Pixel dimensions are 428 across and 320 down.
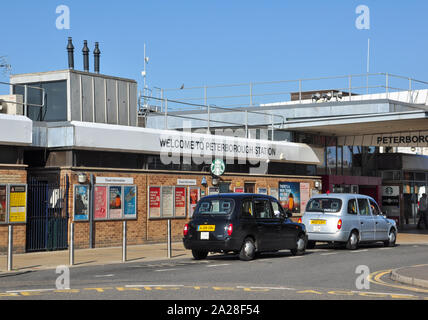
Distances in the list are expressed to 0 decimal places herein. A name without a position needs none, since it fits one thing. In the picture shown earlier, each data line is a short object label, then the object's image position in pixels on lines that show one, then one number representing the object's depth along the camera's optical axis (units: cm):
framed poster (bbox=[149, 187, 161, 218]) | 2609
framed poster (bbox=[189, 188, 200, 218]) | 2792
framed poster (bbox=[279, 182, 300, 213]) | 3291
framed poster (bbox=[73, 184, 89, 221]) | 2323
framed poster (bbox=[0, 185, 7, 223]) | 2117
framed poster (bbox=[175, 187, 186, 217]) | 2731
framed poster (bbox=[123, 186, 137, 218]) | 2505
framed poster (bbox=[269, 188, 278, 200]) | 3207
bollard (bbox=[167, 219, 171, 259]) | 2033
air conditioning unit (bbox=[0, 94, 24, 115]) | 2341
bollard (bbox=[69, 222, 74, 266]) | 1796
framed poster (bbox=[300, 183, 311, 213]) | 3409
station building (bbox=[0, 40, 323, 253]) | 2198
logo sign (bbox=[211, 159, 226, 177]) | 2839
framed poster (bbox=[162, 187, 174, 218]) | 2672
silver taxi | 2261
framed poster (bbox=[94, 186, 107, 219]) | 2394
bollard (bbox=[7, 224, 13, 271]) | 1664
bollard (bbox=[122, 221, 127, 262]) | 1920
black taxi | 1831
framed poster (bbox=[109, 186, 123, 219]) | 2450
